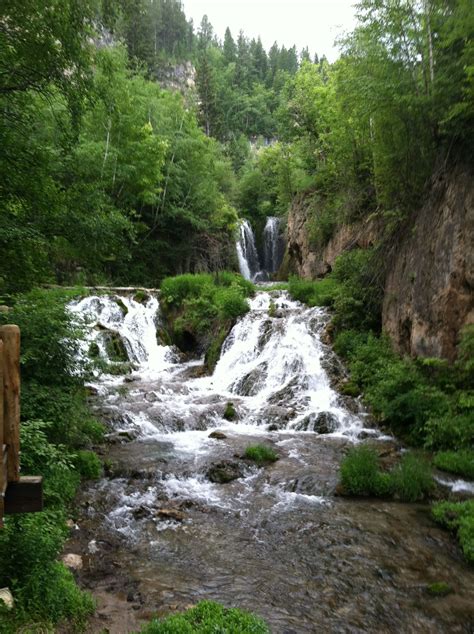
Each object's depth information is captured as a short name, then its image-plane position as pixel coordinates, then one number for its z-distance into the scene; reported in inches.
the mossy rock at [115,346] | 623.5
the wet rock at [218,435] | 374.9
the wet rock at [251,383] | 506.0
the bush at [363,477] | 271.4
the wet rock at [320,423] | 397.7
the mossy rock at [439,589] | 179.9
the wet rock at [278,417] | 410.0
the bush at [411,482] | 264.8
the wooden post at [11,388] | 98.0
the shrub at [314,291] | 611.8
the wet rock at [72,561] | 190.9
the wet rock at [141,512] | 243.3
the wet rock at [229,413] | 427.8
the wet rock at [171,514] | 244.4
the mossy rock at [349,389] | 442.0
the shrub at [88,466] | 282.7
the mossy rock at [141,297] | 754.8
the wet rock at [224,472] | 295.4
